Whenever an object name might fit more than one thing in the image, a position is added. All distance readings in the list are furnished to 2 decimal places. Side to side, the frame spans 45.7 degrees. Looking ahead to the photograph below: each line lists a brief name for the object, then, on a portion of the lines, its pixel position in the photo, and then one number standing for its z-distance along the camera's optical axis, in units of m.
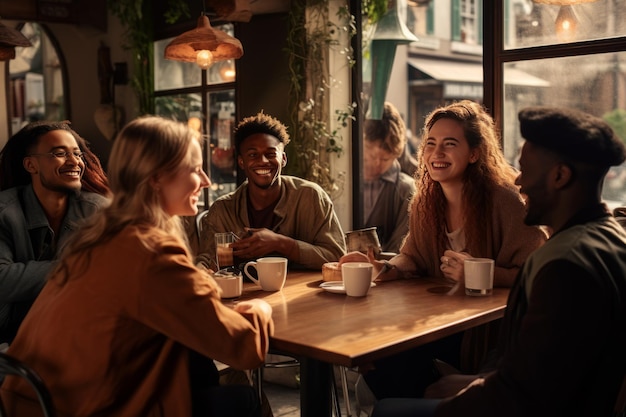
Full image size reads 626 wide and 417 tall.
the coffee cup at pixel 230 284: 2.24
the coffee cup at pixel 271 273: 2.35
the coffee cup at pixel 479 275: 2.21
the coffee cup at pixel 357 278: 2.22
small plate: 2.29
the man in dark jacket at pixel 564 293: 1.39
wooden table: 1.71
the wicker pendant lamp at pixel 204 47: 3.59
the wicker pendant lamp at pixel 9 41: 3.76
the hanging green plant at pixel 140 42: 5.63
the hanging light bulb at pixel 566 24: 3.25
